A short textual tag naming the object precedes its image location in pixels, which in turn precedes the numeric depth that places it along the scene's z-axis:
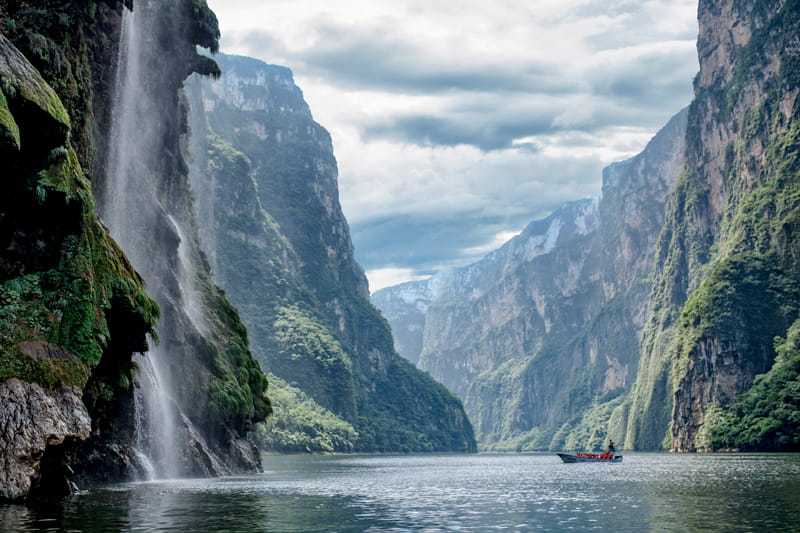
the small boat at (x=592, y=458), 115.38
